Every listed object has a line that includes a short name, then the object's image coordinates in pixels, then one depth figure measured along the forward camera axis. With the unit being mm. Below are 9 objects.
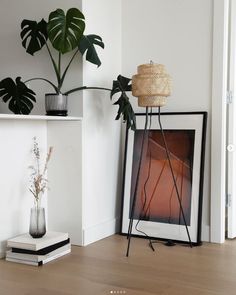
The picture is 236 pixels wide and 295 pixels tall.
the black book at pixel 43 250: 3066
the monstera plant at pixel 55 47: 3236
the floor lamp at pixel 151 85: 3205
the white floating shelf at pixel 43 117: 2864
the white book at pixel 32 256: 3051
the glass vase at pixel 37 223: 3199
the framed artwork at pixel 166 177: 3600
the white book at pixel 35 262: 3051
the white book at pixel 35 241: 3082
